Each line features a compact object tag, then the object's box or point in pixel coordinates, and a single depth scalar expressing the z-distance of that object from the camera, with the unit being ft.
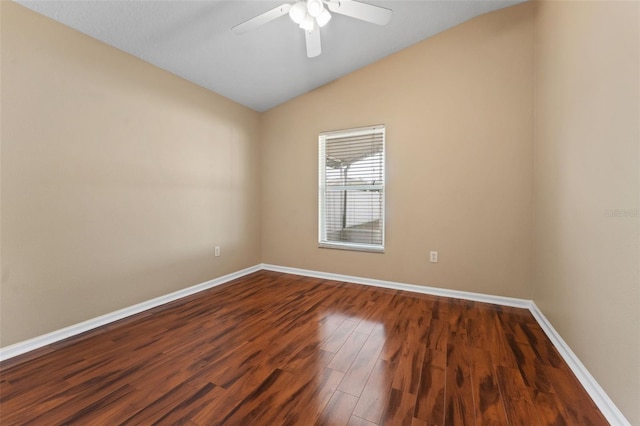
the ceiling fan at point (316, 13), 5.15
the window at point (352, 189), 10.07
